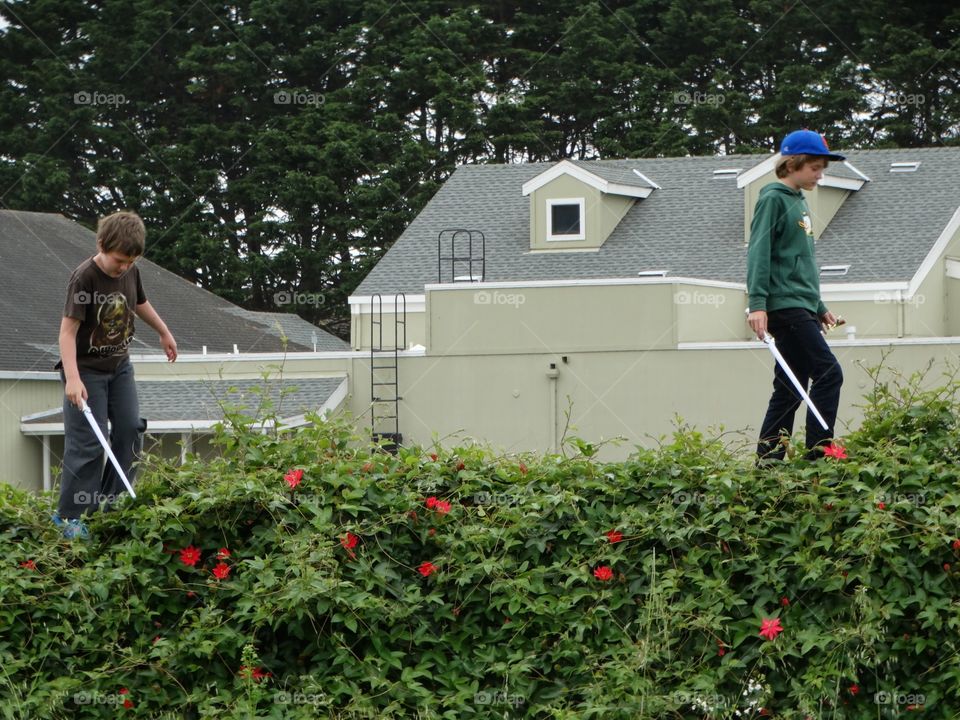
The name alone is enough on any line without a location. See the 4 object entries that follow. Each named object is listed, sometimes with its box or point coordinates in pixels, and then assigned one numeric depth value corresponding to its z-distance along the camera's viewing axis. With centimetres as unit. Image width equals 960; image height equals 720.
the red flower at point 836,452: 1259
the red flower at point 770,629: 1166
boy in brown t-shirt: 1350
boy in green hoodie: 1427
